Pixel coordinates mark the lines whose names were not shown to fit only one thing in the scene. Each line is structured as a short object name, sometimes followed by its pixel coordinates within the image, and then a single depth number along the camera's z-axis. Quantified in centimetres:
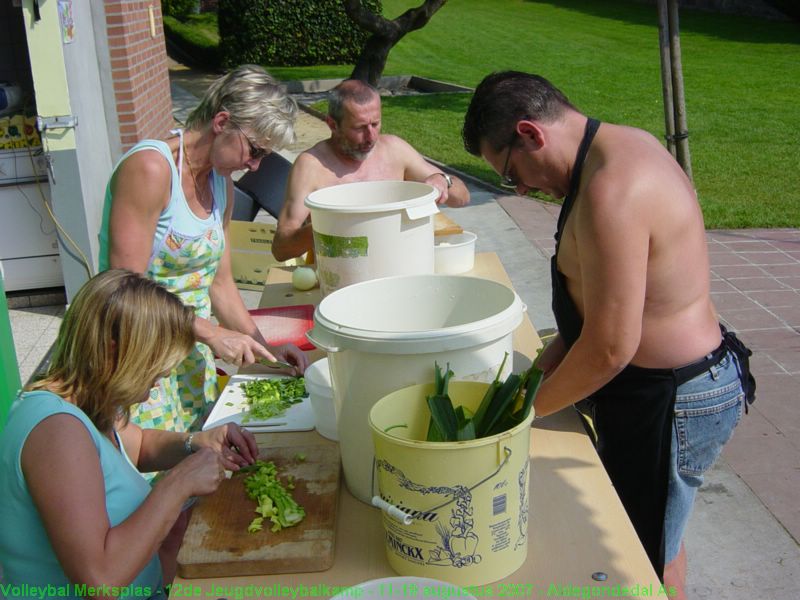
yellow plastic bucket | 146
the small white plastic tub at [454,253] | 339
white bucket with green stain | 244
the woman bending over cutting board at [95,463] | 161
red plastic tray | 288
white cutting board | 223
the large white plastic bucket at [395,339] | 166
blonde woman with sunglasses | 238
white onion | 355
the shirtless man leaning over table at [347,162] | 360
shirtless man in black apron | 185
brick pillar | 651
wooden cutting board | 164
